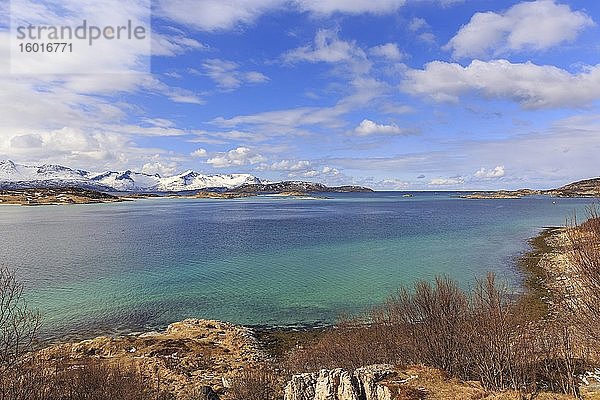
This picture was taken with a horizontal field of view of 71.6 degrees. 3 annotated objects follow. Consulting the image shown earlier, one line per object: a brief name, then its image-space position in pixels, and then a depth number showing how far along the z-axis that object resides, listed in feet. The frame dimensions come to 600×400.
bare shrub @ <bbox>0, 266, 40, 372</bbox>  86.56
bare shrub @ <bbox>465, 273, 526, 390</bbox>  48.16
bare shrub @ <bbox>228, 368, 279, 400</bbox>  54.24
